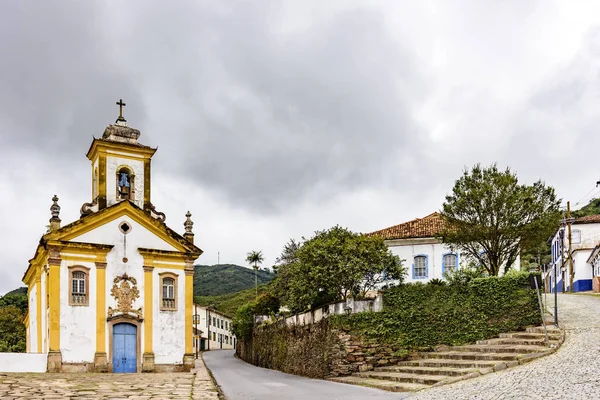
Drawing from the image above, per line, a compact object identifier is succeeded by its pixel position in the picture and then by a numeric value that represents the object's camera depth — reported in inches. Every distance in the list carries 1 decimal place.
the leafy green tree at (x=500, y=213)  1138.0
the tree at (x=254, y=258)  4074.8
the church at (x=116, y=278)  1079.0
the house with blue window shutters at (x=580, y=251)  2012.8
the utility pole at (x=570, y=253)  1959.9
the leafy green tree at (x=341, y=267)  1063.0
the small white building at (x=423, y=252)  1508.4
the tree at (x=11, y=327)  2121.9
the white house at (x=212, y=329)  3294.8
